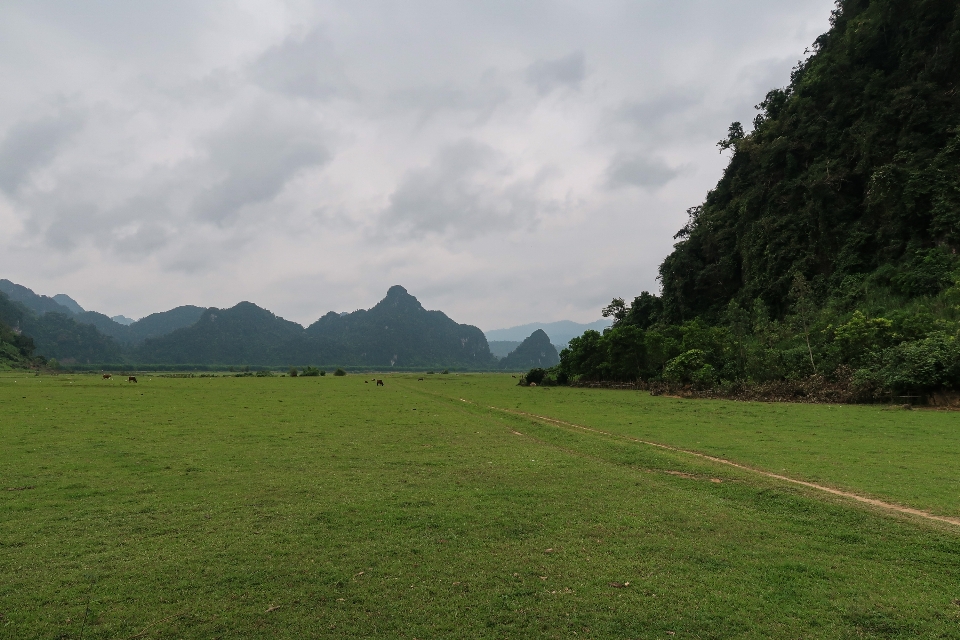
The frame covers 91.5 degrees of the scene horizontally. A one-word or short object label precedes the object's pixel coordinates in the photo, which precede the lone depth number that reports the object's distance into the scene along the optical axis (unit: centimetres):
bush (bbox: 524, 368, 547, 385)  6141
